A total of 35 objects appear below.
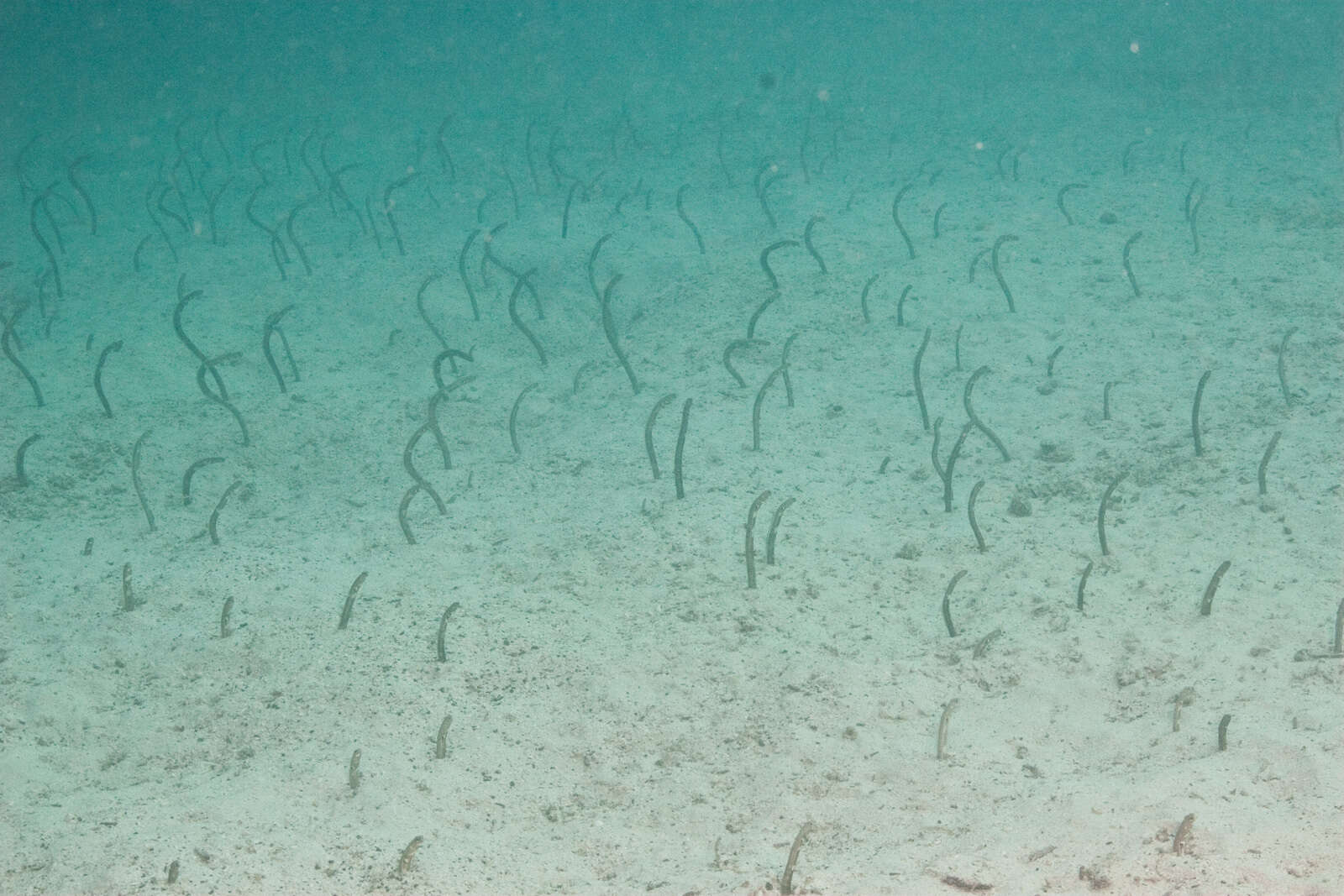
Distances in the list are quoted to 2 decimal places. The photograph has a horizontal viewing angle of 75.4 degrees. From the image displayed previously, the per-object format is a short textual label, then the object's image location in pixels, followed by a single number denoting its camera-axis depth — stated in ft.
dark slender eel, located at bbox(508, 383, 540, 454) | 17.76
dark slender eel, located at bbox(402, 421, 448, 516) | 15.48
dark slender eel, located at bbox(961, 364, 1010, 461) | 15.97
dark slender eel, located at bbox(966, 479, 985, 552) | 13.84
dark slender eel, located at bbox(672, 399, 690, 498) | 15.55
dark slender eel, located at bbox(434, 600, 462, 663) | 12.15
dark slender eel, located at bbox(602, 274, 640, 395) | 20.02
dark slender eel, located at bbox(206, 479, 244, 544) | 15.44
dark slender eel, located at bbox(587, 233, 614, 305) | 22.26
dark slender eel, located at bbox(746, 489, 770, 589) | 13.34
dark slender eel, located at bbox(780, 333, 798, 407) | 18.34
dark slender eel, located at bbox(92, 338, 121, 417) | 18.82
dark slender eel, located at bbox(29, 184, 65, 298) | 24.61
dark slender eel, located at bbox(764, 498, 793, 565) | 13.79
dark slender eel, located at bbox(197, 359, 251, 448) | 18.38
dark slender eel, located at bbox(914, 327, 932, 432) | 17.75
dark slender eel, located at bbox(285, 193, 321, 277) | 25.64
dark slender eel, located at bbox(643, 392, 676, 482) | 16.08
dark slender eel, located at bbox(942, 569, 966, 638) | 12.13
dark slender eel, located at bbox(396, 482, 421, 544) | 14.92
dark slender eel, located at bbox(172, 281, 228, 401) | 18.78
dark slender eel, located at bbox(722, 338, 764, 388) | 19.17
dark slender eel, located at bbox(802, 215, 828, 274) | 23.96
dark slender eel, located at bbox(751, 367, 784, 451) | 16.76
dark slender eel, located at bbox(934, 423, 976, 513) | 14.74
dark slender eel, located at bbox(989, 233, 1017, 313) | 21.65
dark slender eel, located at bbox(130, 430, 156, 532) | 15.98
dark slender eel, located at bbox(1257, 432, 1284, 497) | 14.01
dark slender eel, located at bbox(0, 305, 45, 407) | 19.61
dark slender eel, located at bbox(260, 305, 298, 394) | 19.77
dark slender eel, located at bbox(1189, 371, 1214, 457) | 15.14
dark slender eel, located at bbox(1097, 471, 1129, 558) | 13.27
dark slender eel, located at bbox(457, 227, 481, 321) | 23.56
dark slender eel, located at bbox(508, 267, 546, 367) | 20.86
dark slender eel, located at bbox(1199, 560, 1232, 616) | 11.79
